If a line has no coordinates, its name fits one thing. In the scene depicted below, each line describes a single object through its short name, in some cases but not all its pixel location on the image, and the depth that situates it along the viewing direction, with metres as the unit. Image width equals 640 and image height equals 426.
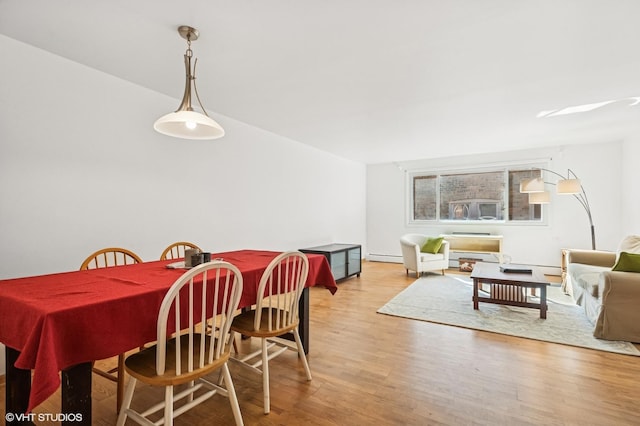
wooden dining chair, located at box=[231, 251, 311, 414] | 1.89
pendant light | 1.94
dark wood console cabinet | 4.96
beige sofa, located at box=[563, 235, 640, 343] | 2.72
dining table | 1.10
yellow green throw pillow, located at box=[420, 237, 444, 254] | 5.74
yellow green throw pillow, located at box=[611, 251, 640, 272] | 2.84
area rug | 2.88
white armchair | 5.49
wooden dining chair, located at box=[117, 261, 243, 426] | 1.35
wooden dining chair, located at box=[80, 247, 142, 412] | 1.87
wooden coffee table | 3.40
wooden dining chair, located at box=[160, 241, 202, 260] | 2.68
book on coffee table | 3.86
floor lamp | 4.46
